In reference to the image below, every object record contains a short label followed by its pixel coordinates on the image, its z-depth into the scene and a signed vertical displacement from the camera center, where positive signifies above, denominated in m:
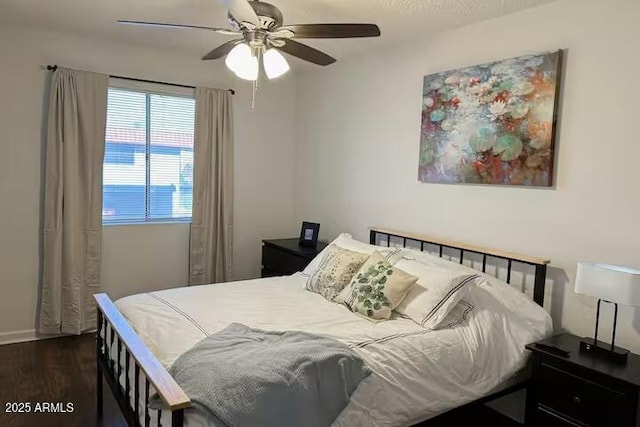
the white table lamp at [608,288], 2.12 -0.43
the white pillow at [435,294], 2.52 -0.58
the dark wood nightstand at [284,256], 4.01 -0.66
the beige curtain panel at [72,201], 3.74 -0.23
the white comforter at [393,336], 2.06 -0.75
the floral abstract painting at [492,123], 2.72 +0.43
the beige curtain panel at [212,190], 4.37 -0.11
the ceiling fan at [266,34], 2.21 +0.75
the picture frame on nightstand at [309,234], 4.32 -0.48
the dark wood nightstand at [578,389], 2.05 -0.90
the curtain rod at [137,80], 3.72 +0.84
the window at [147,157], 4.10 +0.17
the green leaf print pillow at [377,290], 2.62 -0.60
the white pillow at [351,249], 3.16 -0.44
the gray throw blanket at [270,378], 1.64 -0.75
